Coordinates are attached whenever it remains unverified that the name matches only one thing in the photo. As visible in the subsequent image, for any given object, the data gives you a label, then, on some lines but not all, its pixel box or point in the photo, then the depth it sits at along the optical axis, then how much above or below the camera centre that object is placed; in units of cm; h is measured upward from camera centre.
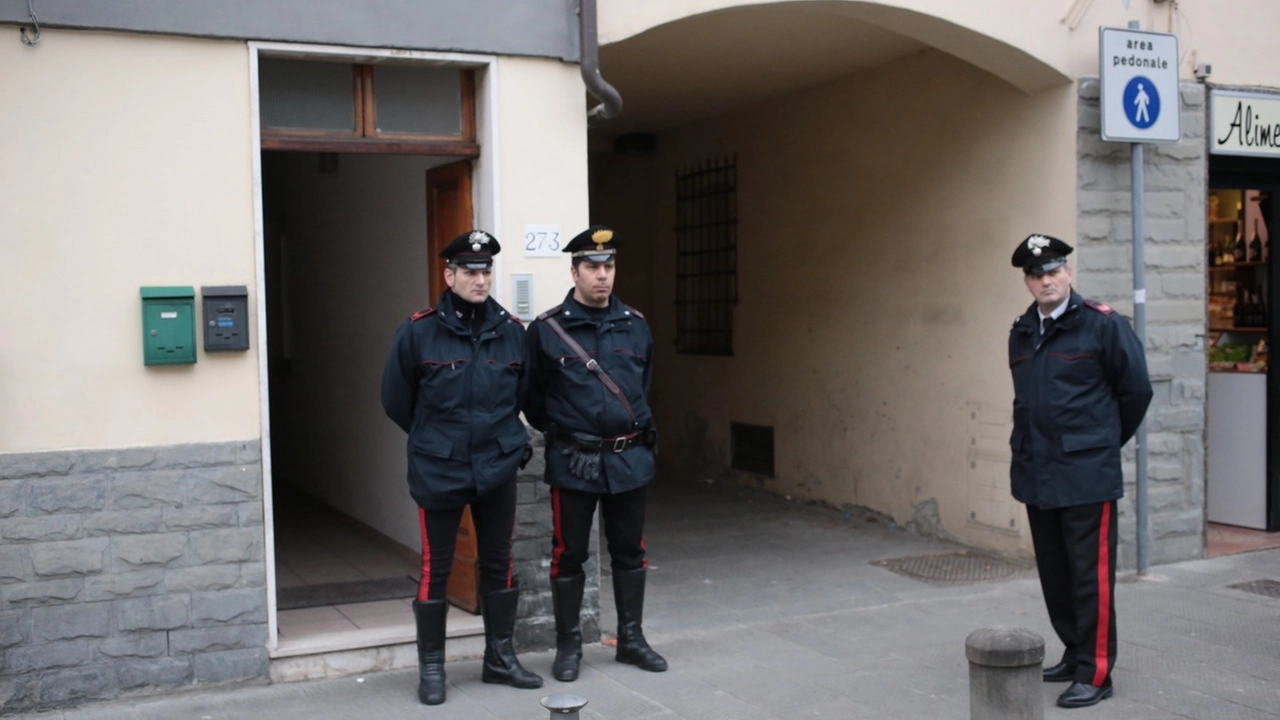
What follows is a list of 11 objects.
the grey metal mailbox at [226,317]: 560 +2
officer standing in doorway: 546 -40
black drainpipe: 630 +130
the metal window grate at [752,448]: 1109 -117
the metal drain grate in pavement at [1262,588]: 743 -165
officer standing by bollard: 548 -50
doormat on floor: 698 -153
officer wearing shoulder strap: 577 -50
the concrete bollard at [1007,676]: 363 -104
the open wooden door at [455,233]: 647 +45
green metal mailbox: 549 -1
